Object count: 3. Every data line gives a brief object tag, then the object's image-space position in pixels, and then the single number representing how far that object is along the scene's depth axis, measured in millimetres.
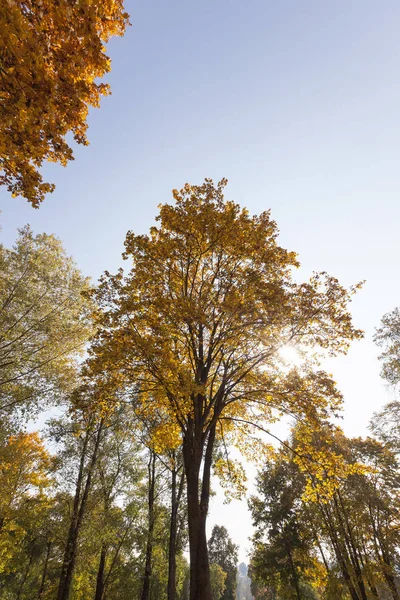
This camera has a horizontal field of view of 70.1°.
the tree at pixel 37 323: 12367
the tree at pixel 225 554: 44216
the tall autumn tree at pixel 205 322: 7465
